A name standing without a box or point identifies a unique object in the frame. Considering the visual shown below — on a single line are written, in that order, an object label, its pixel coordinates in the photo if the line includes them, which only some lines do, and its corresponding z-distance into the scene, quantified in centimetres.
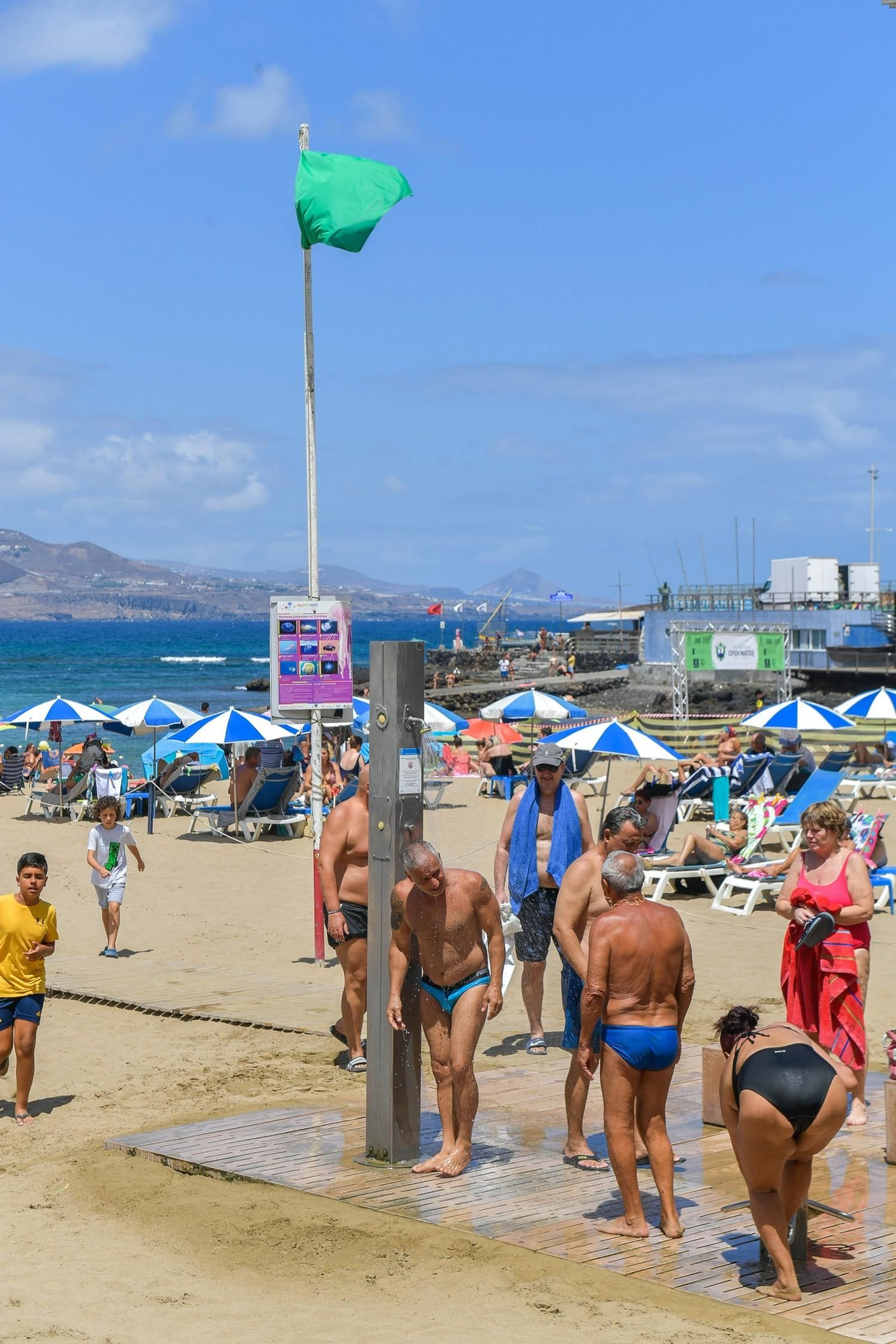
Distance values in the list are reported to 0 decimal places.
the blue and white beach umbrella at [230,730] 1733
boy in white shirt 1063
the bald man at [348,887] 739
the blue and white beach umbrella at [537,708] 2253
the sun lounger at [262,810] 1752
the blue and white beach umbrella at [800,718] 1966
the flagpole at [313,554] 1035
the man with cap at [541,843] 762
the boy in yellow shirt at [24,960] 686
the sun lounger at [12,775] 2356
